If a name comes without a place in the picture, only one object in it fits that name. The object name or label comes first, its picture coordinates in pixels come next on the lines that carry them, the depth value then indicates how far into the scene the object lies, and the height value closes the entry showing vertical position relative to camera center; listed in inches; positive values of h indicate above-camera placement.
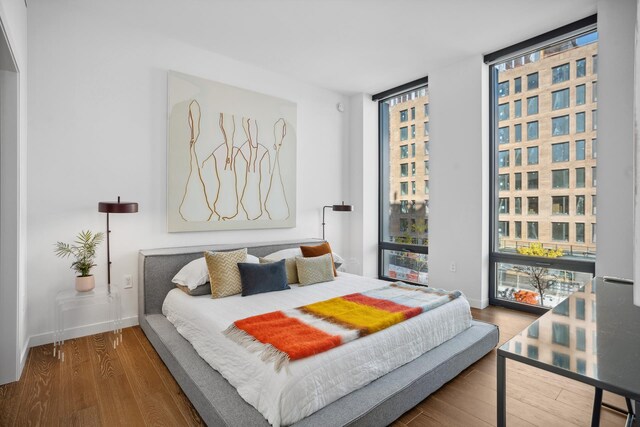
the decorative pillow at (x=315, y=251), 145.7 -19.2
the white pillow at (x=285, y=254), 140.8 -20.1
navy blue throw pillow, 116.7 -25.6
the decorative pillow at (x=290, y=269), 136.1 -25.7
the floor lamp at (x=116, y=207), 107.2 +0.6
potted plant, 108.0 -15.9
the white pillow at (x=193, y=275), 115.3 -24.1
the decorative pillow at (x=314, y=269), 133.5 -25.5
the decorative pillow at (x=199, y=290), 114.8 -29.5
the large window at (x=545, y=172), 129.8 +15.8
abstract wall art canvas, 136.7 +23.9
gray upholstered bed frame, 64.6 -40.5
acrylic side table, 105.0 -34.9
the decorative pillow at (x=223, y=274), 113.8 -23.5
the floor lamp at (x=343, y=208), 174.6 +0.3
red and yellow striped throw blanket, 70.0 -29.7
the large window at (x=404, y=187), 183.9 +13.1
